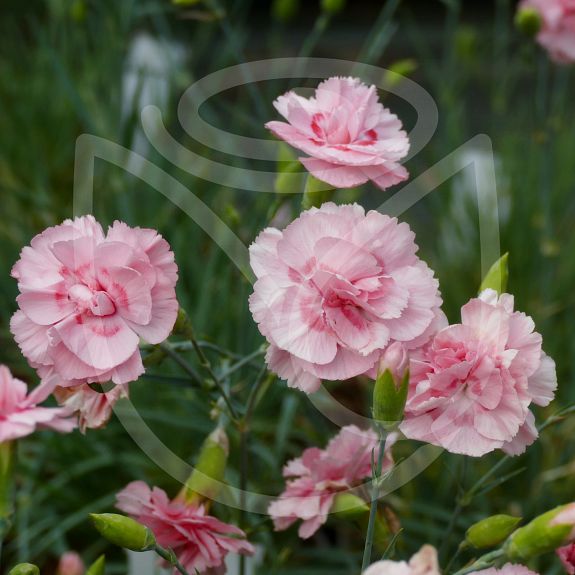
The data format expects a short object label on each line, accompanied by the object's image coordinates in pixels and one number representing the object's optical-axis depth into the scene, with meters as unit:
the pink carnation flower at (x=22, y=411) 0.92
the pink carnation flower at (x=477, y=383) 0.92
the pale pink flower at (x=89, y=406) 0.95
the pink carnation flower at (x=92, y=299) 0.92
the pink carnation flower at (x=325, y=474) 0.97
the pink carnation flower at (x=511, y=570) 0.91
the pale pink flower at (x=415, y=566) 0.87
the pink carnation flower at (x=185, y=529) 0.95
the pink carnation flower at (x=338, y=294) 0.92
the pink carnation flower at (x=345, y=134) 0.95
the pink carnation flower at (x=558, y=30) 1.29
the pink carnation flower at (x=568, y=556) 0.94
